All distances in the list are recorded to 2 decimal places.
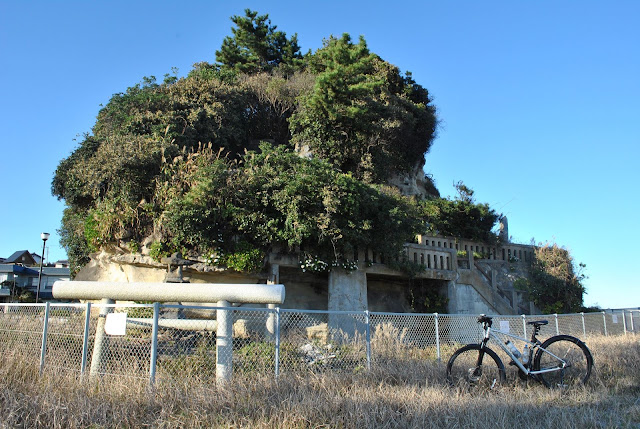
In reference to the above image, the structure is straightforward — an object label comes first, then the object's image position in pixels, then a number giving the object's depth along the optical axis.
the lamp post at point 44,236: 19.45
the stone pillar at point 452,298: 16.77
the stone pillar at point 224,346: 7.24
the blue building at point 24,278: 37.08
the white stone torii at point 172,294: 8.00
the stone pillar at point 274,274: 14.26
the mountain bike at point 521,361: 7.71
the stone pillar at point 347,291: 14.83
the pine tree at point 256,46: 26.84
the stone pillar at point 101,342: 7.95
